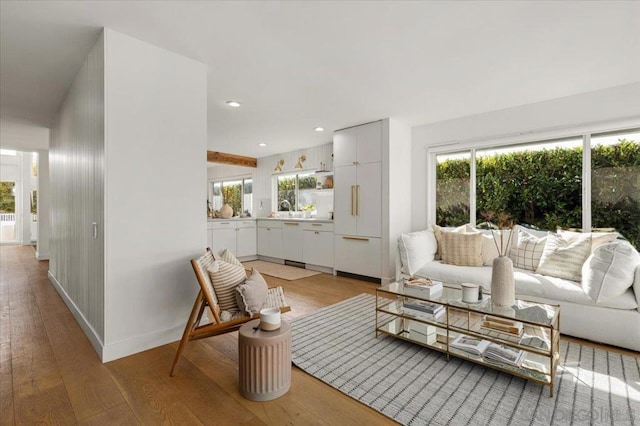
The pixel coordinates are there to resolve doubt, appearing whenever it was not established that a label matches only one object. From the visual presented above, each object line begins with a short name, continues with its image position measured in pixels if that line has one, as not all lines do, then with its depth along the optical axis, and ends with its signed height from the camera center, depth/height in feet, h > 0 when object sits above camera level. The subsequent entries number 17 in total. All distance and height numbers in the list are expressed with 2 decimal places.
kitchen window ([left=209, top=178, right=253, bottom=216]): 25.64 +1.42
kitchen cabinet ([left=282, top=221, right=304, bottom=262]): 18.26 -1.90
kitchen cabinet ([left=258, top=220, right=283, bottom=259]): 19.67 -1.88
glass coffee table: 6.14 -2.77
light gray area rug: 5.27 -3.53
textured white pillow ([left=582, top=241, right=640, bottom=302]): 7.72 -1.54
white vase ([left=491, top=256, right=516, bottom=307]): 6.89 -1.67
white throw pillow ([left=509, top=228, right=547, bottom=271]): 10.20 -1.37
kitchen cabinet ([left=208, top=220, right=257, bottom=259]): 18.75 -1.70
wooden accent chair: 6.43 -2.36
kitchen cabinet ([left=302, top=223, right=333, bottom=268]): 16.62 -1.89
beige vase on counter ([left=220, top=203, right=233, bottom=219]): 20.61 -0.12
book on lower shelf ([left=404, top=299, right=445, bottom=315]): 7.68 -2.48
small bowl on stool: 5.89 -2.16
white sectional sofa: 7.64 -2.38
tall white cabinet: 14.01 +0.79
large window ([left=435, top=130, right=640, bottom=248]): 10.36 +1.11
